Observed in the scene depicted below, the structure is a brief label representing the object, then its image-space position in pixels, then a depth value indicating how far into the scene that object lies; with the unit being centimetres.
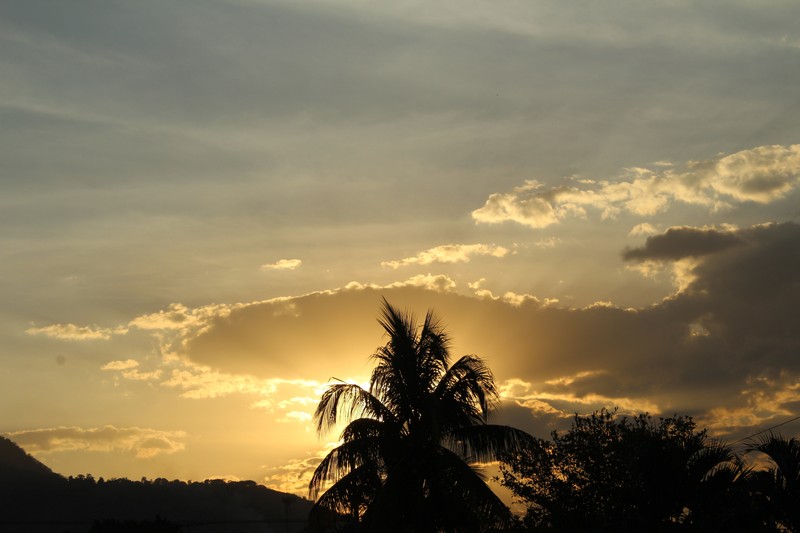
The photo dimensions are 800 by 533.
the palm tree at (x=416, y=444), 2788
